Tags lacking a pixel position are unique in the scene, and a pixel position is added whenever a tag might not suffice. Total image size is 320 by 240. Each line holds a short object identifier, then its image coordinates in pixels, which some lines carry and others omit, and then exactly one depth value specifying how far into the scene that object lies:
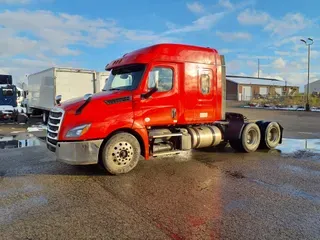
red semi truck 6.74
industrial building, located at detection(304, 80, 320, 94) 90.91
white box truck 18.59
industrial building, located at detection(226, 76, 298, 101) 71.62
